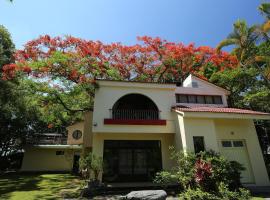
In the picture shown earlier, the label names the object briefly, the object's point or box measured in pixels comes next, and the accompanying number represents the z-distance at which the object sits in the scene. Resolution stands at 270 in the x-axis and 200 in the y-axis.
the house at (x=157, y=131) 11.90
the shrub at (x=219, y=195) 8.25
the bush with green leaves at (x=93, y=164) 10.96
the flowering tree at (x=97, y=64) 14.45
